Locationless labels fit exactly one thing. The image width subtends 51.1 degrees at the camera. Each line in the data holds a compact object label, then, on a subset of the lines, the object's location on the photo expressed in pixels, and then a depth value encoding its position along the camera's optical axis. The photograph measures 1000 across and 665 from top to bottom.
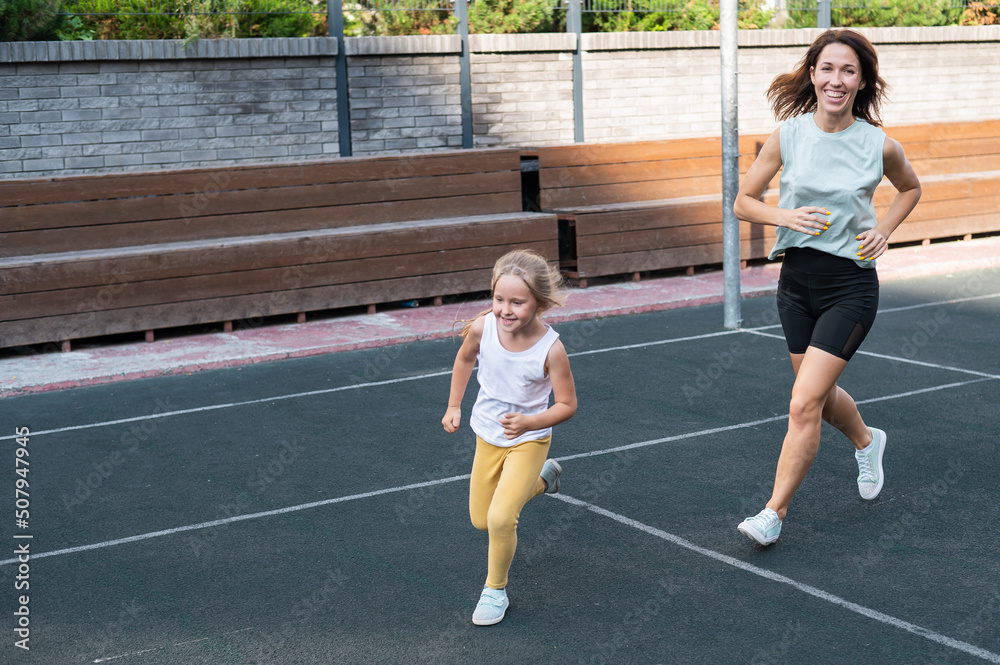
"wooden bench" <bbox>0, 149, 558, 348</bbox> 10.35
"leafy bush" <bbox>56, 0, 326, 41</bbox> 13.09
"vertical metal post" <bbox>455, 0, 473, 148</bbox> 14.91
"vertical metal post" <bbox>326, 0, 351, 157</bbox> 14.04
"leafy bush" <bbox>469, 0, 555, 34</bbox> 15.66
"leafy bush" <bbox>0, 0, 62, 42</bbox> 12.21
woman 4.68
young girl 4.15
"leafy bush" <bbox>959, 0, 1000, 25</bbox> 20.31
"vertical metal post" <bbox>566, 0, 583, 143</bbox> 15.75
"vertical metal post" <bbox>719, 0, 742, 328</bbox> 10.15
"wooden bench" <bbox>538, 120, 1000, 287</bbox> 13.16
